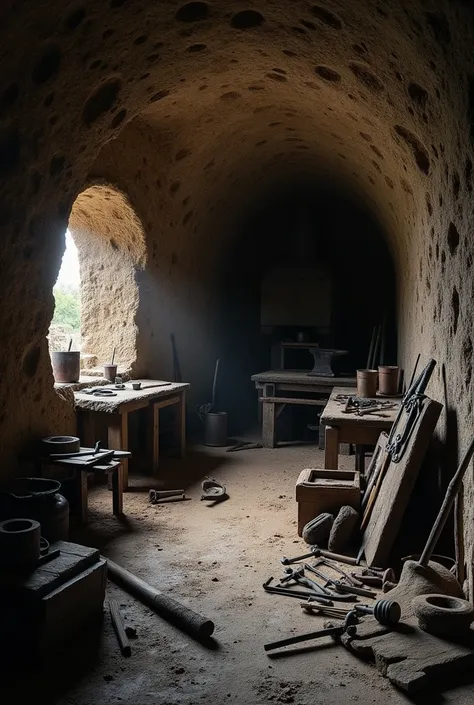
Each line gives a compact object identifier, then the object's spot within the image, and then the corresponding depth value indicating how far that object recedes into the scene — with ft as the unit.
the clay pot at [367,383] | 21.91
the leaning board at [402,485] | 13.53
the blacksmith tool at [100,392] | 20.37
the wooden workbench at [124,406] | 19.24
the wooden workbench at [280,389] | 27.15
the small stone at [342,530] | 15.05
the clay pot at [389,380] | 22.21
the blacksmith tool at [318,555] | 14.33
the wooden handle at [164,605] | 10.95
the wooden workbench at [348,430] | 17.60
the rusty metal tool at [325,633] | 10.66
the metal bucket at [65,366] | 20.54
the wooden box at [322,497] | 15.78
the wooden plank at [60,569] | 10.03
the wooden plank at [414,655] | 9.21
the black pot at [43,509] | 12.71
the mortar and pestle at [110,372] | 22.79
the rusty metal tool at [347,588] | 12.61
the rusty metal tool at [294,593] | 12.36
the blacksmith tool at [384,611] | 10.29
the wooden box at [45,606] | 9.96
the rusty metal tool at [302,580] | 12.76
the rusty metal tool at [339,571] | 13.20
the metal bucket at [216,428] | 27.86
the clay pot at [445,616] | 9.71
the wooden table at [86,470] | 15.37
